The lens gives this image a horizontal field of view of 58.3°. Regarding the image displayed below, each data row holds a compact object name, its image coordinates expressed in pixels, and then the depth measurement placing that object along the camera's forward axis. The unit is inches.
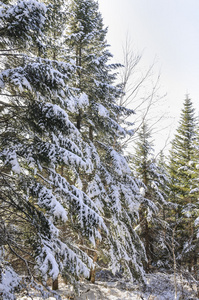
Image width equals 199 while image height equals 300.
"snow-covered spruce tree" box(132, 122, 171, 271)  453.7
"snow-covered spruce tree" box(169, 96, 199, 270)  531.2
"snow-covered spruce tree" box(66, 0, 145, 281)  261.4
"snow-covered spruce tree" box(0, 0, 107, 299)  142.8
